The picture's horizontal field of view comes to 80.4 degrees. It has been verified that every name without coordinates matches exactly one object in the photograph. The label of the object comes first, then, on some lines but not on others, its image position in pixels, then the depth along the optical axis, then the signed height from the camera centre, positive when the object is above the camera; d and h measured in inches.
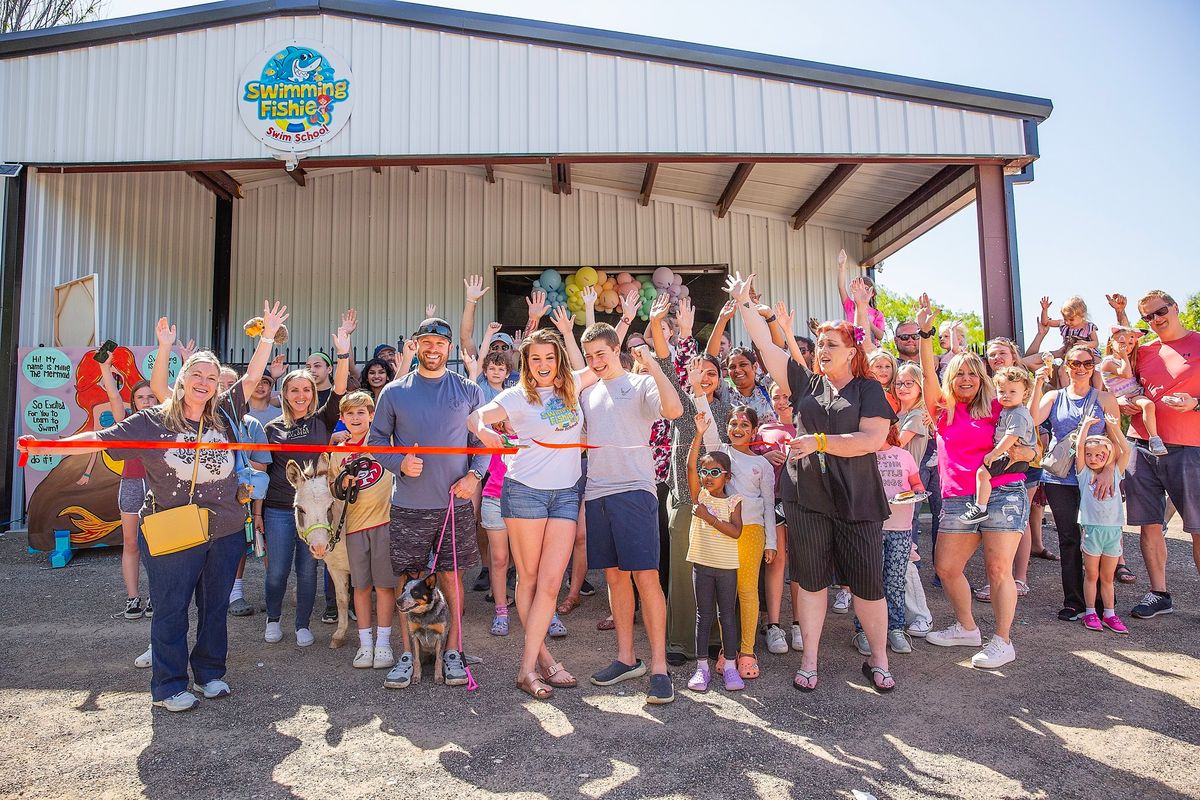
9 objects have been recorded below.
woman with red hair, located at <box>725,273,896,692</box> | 144.6 -8.7
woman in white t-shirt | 146.5 -7.0
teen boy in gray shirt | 146.7 -9.3
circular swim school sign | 320.5 +163.4
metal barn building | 316.8 +154.3
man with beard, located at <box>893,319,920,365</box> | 242.7 +35.2
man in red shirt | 193.8 -1.9
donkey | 169.9 -12.3
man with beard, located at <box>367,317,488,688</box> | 153.2 -4.5
